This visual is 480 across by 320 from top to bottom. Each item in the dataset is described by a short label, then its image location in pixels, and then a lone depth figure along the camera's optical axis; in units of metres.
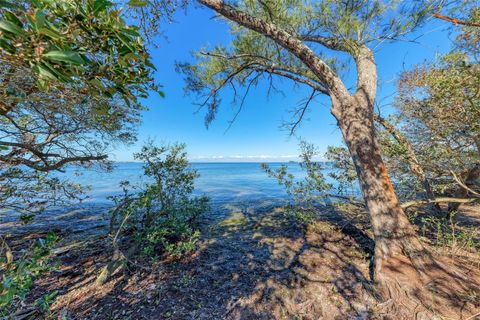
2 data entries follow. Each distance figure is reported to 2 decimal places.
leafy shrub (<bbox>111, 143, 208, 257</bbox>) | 3.28
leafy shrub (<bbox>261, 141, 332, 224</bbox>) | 4.41
